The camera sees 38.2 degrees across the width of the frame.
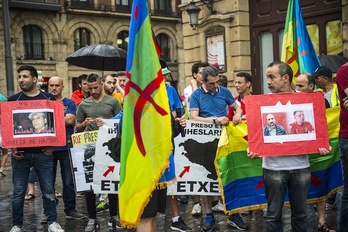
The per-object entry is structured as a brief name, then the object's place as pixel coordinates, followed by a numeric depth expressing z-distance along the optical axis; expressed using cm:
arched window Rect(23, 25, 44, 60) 3319
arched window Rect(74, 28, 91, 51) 3516
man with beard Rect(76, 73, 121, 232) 655
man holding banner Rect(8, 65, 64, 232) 616
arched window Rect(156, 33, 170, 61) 3962
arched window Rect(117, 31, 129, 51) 3697
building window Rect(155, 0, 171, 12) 3966
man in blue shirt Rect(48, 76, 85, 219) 732
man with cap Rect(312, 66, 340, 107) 631
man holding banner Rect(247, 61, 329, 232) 443
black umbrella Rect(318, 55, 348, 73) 916
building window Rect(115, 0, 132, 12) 3715
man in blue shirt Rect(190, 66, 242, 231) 646
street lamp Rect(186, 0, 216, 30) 1263
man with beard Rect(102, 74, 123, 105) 814
